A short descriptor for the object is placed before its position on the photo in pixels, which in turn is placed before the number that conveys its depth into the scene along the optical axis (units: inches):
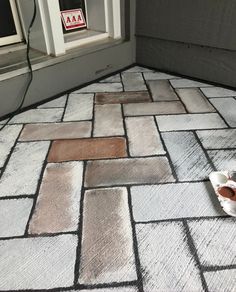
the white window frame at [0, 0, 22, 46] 66.4
